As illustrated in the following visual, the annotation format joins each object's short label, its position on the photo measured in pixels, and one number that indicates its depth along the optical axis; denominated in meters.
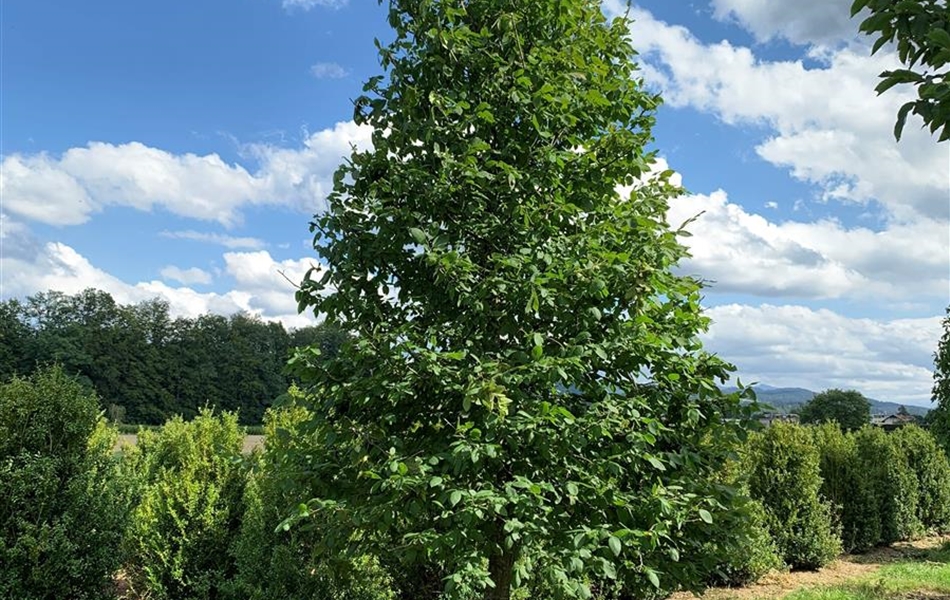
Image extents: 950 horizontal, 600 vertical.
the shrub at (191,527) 5.28
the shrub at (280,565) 4.88
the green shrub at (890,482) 12.10
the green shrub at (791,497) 9.28
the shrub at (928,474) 13.41
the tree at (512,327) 2.82
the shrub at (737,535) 3.23
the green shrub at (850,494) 11.60
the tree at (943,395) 9.83
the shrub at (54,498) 4.52
